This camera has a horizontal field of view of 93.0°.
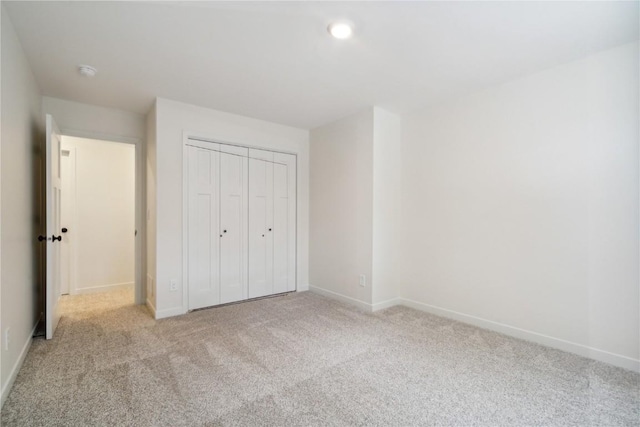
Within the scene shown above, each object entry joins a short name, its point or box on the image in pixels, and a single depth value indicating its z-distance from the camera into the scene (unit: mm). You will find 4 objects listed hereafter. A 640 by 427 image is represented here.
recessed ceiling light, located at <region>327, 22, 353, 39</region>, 1941
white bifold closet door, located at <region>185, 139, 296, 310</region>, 3449
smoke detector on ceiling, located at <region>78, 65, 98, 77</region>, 2475
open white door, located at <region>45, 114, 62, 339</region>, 2588
